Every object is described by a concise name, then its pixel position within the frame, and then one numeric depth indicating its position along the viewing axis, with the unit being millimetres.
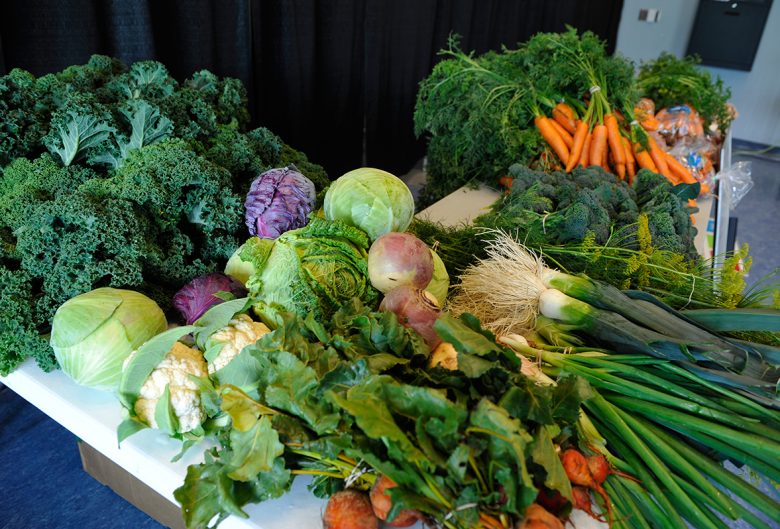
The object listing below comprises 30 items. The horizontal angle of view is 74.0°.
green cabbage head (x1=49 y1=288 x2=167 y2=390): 1001
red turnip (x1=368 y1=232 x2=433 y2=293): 1090
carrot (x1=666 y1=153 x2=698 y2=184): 2555
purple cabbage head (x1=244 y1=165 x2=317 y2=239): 1279
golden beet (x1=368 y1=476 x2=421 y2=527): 741
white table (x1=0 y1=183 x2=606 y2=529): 857
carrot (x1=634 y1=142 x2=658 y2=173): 2496
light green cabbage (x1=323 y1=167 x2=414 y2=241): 1224
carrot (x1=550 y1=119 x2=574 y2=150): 2506
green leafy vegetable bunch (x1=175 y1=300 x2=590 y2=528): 704
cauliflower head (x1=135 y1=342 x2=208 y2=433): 923
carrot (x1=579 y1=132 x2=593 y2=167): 2420
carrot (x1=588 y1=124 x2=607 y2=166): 2416
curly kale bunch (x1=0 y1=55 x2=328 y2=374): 1060
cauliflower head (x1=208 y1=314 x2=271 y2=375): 981
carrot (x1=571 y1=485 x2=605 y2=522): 853
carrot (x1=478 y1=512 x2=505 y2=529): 707
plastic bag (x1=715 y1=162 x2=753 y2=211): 2809
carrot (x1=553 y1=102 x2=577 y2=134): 2580
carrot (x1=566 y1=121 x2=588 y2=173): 2383
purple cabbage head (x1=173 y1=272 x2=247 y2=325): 1168
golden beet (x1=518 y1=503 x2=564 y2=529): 723
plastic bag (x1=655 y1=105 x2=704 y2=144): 3006
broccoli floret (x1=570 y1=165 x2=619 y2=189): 1799
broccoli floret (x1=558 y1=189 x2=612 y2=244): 1476
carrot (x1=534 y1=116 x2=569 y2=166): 2430
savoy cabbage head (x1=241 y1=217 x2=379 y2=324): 1079
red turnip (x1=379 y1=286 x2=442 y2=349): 984
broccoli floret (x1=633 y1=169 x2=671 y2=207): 1838
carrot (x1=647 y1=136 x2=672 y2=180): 2508
